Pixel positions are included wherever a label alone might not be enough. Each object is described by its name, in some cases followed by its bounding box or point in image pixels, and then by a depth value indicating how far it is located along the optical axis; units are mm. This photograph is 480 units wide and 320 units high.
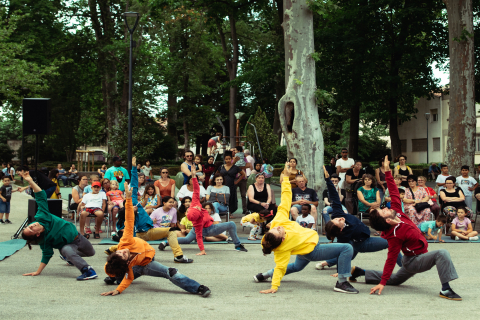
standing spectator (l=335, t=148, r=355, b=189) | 15523
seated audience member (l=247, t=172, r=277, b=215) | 12102
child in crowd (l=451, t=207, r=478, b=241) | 11367
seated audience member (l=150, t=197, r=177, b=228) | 11078
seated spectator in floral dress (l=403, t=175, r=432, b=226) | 11875
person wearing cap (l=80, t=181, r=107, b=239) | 11562
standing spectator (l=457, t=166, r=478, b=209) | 13648
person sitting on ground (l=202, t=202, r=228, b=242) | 11195
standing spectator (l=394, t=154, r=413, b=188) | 13927
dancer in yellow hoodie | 6246
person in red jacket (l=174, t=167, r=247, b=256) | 9406
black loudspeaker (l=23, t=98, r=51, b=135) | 11430
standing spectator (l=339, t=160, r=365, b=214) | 13195
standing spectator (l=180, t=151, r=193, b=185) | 12948
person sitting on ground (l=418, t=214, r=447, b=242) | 11148
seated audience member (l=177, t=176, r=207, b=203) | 12627
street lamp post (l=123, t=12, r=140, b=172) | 19578
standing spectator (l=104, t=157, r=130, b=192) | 13297
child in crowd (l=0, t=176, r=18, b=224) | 14906
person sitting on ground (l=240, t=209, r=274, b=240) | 11383
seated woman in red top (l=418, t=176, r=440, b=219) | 12117
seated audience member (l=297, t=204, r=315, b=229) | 11383
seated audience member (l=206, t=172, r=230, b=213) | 12797
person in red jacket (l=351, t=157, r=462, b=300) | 6145
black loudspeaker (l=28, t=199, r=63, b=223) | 9484
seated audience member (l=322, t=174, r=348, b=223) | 11059
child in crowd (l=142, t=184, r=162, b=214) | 12241
